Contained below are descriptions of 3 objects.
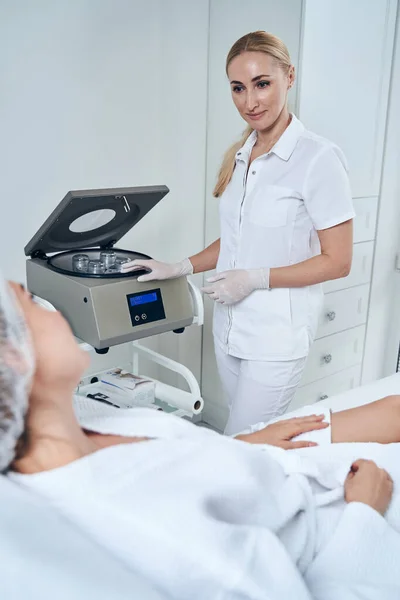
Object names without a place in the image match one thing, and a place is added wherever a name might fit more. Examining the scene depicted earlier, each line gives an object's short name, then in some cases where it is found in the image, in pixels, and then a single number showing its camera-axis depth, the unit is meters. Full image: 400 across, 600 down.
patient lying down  0.66
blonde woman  1.53
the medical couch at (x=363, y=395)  1.43
